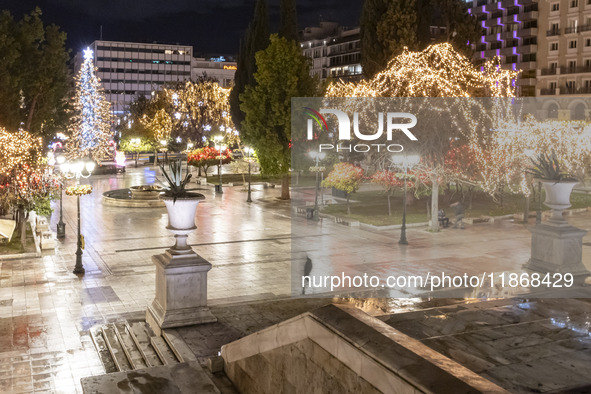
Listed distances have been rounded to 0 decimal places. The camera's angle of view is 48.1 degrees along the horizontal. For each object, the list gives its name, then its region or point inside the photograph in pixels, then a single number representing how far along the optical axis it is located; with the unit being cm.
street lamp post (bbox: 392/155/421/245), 2289
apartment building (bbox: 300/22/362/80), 10494
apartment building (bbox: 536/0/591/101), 5956
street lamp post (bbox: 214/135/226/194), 4012
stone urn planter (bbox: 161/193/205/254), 1184
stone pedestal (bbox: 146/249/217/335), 1190
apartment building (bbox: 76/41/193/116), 13788
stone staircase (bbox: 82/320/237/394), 948
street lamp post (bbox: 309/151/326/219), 2890
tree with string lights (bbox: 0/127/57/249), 2198
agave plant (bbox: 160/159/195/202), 1205
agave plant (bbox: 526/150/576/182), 1529
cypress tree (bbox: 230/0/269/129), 4066
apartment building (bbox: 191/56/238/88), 14788
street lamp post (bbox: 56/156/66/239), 2453
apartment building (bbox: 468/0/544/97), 7044
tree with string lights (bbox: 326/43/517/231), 2867
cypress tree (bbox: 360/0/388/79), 3478
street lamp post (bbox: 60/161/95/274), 2369
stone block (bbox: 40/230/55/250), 2181
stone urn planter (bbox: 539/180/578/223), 1524
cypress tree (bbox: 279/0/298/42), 3666
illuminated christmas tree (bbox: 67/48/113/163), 5231
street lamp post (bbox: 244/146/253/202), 4500
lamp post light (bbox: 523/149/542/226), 2793
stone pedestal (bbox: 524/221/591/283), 1552
